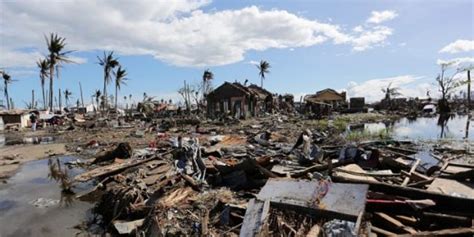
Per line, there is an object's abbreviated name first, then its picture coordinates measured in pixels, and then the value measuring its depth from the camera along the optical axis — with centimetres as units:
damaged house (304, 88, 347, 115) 4978
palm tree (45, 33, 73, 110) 3853
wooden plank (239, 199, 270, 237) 476
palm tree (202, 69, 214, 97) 5392
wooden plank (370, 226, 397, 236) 458
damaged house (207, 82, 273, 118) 3641
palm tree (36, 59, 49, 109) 4897
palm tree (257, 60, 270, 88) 6256
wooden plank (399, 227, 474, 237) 437
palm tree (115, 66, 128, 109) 5003
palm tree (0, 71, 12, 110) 5262
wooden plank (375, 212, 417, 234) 470
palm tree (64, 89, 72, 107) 7626
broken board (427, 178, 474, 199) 622
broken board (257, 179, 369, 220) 480
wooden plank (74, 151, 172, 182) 997
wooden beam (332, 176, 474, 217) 510
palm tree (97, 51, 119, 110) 4706
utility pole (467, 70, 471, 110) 4281
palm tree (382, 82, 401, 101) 5987
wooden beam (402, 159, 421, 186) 637
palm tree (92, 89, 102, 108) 6685
